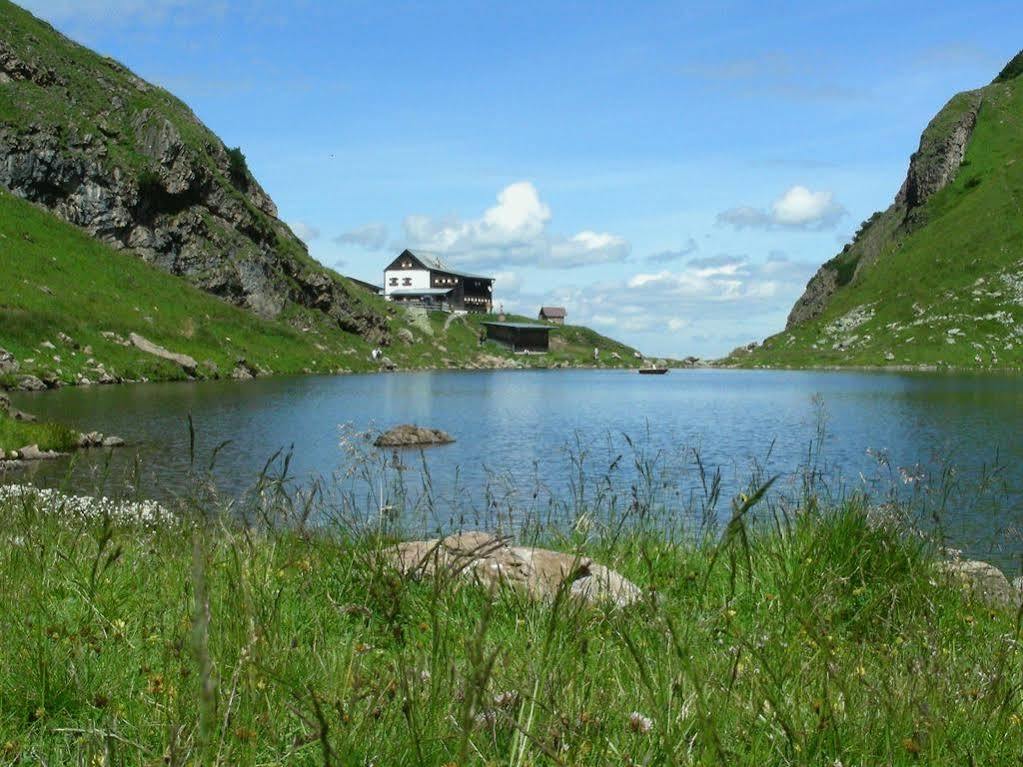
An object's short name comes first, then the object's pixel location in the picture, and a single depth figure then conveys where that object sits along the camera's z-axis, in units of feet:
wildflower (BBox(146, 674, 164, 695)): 15.45
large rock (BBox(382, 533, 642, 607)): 22.52
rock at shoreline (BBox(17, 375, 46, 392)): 176.82
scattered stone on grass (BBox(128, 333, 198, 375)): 241.96
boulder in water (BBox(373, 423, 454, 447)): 131.13
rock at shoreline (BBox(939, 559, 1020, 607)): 29.73
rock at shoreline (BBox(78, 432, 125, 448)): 108.29
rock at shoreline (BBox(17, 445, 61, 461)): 95.86
